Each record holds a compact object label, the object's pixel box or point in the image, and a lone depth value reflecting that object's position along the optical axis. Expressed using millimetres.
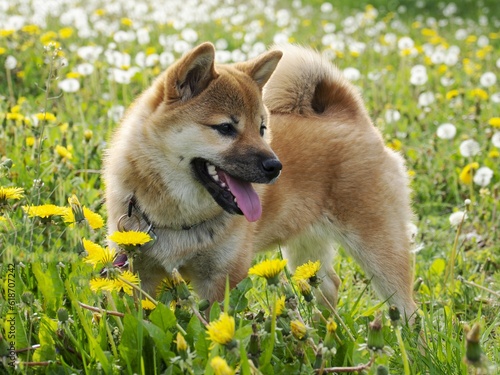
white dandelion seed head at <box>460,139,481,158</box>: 11437
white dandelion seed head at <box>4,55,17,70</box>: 12844
